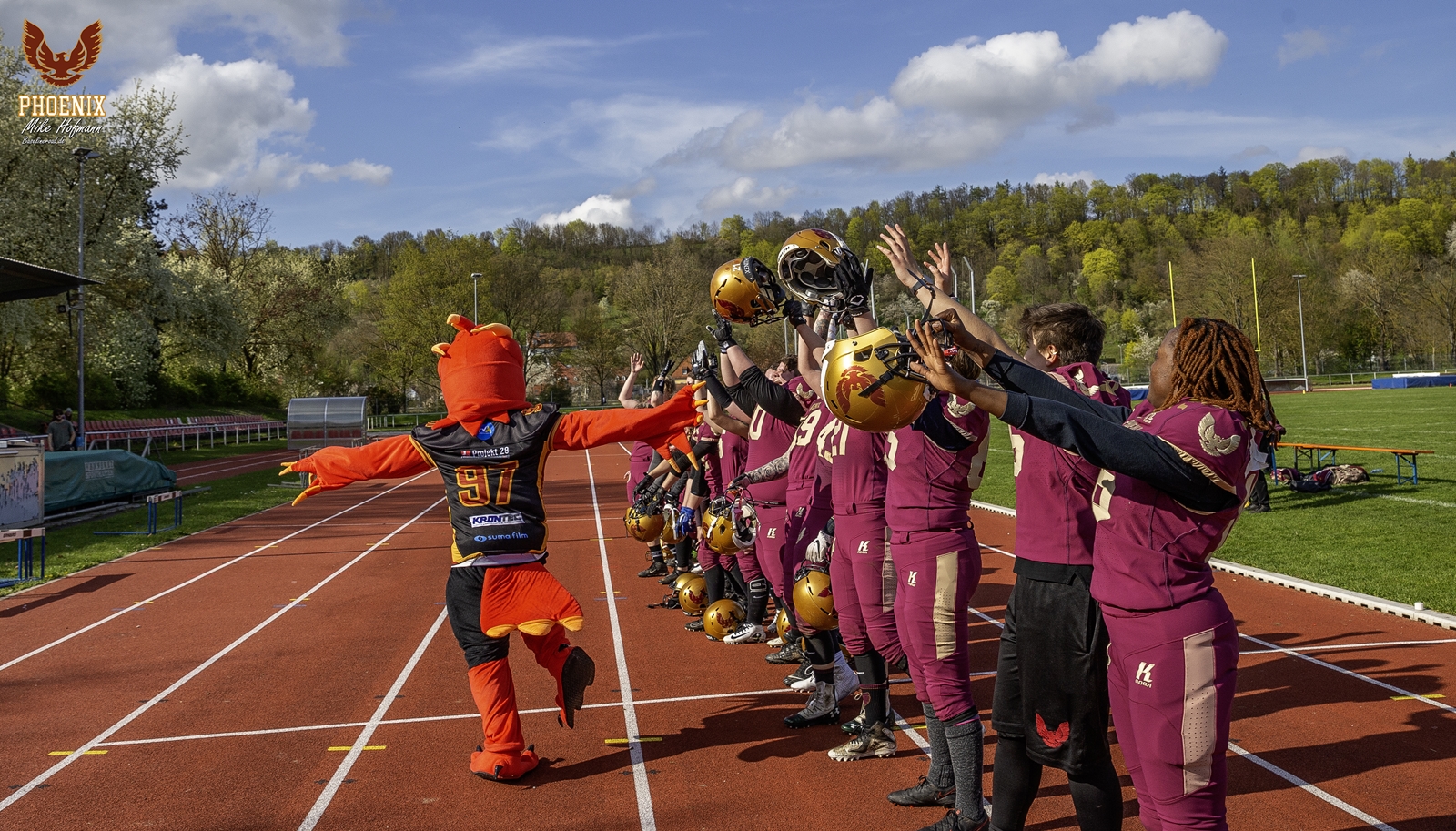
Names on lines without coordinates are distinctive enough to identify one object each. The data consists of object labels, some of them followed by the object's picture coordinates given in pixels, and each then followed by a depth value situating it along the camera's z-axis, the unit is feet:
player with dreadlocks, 8.59
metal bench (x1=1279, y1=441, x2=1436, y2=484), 52.74
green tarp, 55.98
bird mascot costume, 17.29
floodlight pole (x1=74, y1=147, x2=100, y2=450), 77.97
